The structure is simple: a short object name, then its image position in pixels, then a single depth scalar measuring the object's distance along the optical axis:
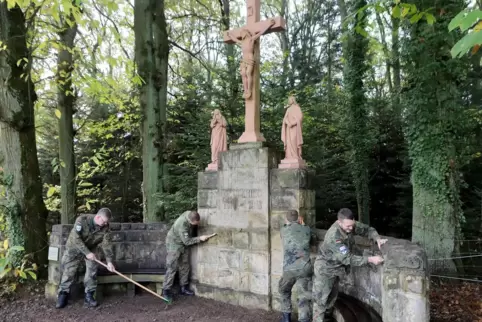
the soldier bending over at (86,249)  6.58
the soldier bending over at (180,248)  6.96
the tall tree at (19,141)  7.24
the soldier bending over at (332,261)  4.57
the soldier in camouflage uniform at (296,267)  5.28
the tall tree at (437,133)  8.41
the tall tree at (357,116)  13.05
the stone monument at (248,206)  6.25
